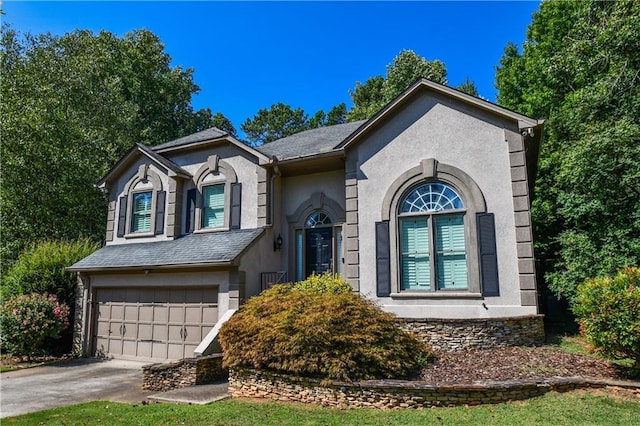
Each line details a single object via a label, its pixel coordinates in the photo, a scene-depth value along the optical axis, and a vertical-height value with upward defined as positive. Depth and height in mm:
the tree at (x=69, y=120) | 19516 +9128
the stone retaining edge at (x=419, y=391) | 6922 -1680
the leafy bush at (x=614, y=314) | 6895 -404
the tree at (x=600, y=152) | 11977 +3897
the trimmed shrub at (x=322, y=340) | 7711 -953
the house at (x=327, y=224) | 10141 +1834
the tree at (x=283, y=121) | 39812 +15707
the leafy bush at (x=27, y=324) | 13188 -1072
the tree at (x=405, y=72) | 27469 +13792
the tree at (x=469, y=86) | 31544 +14835
